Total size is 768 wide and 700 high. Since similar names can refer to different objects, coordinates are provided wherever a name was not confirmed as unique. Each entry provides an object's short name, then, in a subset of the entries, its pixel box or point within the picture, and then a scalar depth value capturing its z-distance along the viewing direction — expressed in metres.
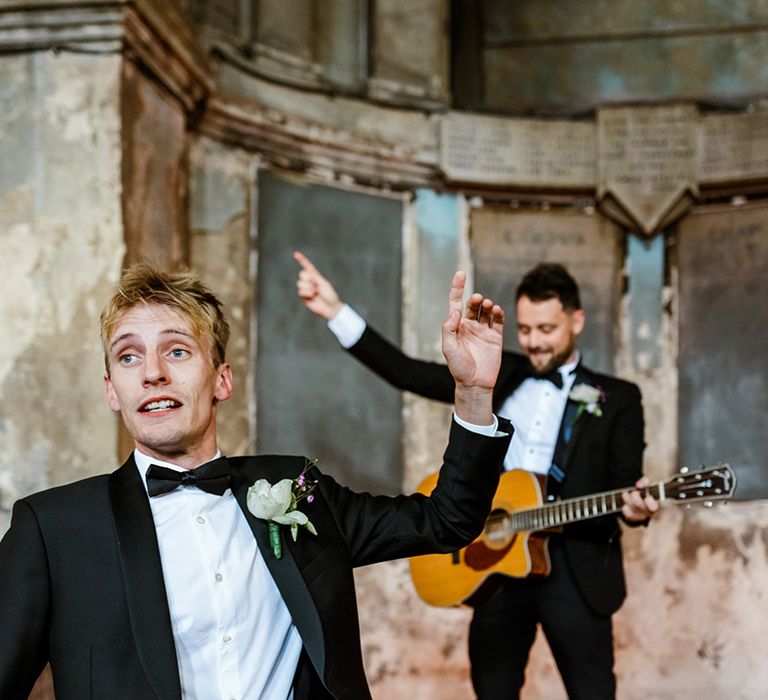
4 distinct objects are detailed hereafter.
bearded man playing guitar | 2.94
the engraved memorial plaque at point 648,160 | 5.15
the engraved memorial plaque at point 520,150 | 5.20
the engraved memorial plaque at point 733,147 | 5.03
